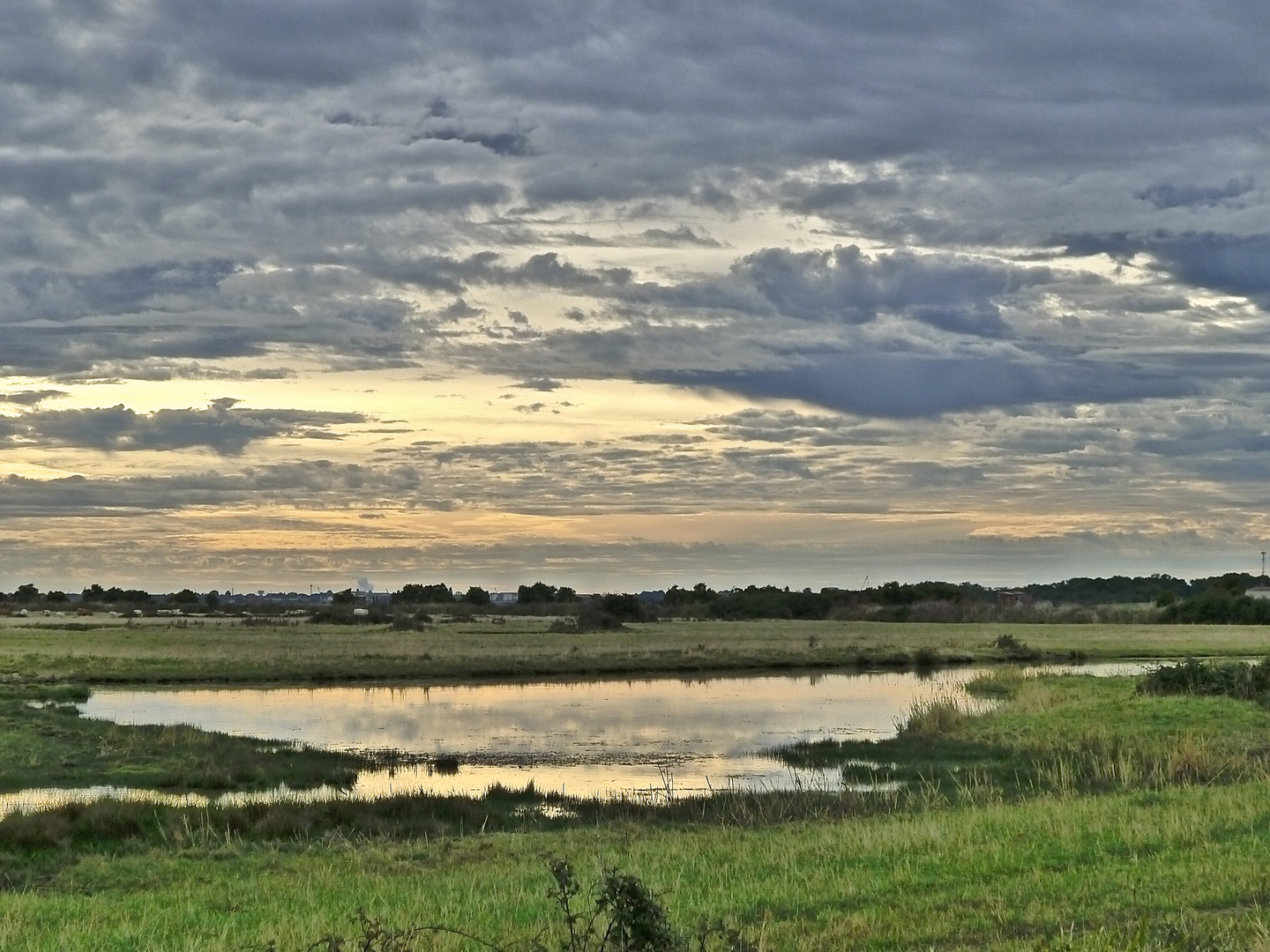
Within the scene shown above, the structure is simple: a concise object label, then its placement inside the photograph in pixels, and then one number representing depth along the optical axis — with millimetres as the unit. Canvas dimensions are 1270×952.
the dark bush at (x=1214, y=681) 39312
